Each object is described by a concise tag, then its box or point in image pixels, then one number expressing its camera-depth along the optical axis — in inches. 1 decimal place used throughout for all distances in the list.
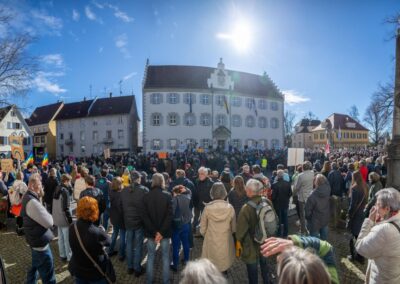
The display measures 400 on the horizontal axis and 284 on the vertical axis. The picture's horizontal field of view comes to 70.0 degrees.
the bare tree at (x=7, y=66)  556.4
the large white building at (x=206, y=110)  1503.4
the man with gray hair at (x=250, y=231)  162.4
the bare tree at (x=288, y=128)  2272.4
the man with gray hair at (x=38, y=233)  163.5
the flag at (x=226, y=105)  1519.9
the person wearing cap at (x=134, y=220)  213.6
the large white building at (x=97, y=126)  1753.2
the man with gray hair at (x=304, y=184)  298.6
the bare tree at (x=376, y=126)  1758.1
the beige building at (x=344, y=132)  2652.6
